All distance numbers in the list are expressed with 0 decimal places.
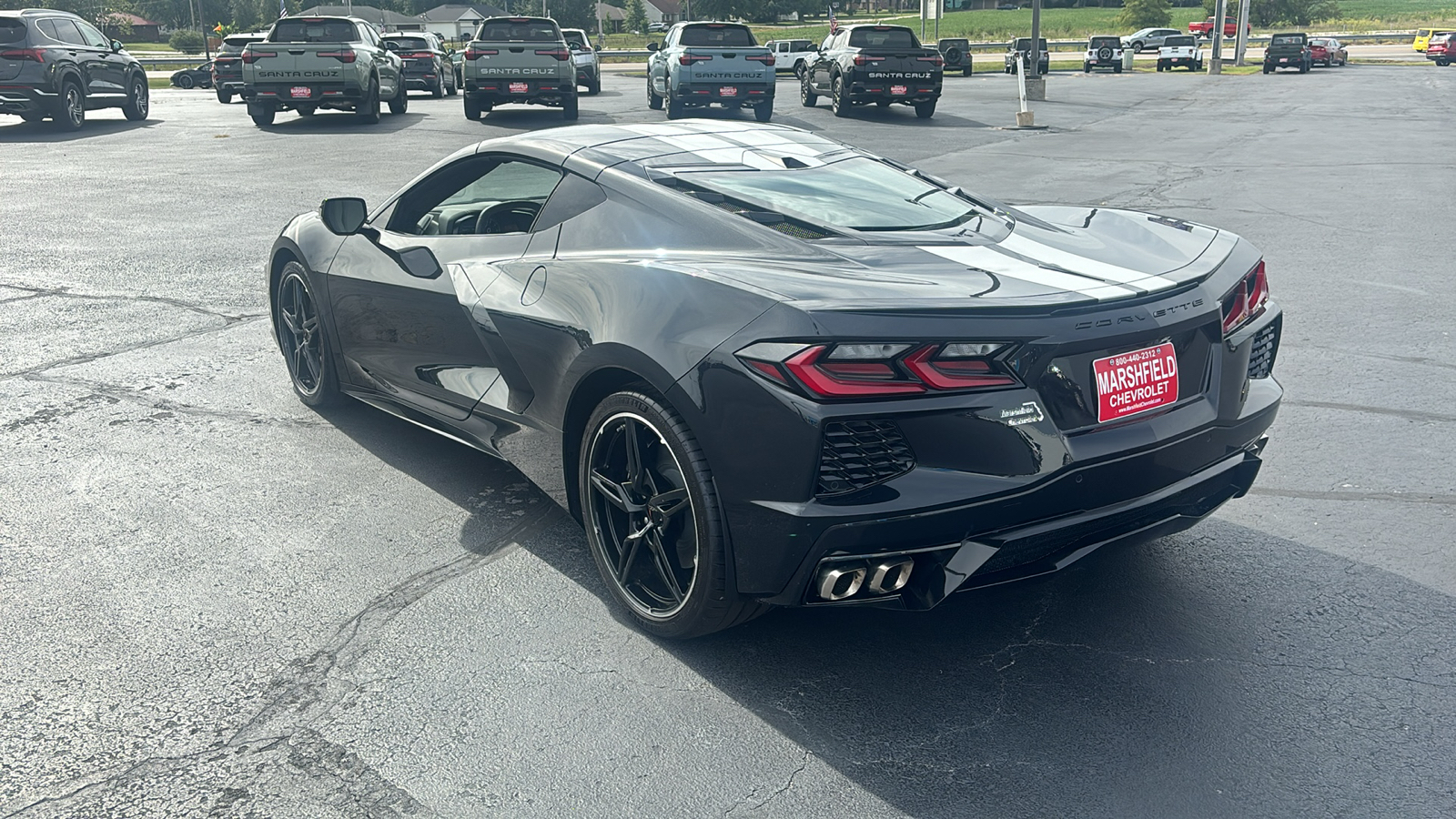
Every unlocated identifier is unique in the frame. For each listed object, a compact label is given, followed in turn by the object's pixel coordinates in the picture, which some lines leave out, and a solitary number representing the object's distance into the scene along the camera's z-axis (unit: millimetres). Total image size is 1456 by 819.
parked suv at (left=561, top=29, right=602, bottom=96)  31219
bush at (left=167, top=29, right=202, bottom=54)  86475
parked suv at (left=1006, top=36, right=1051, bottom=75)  26309
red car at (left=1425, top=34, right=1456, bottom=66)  51531
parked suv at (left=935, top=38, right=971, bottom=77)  39662
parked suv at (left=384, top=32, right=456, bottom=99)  31344
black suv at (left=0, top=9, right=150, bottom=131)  19906
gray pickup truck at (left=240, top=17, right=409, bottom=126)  21109
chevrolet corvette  2947
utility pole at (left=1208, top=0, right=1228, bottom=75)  44500
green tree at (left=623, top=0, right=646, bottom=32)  115044
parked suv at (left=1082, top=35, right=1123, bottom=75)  46312
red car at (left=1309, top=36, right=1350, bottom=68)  49719
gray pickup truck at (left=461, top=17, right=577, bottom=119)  22219
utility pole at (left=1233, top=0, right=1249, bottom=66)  53034
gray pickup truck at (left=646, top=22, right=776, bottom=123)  22969
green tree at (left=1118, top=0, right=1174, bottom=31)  86688
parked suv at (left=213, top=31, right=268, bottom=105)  29484
